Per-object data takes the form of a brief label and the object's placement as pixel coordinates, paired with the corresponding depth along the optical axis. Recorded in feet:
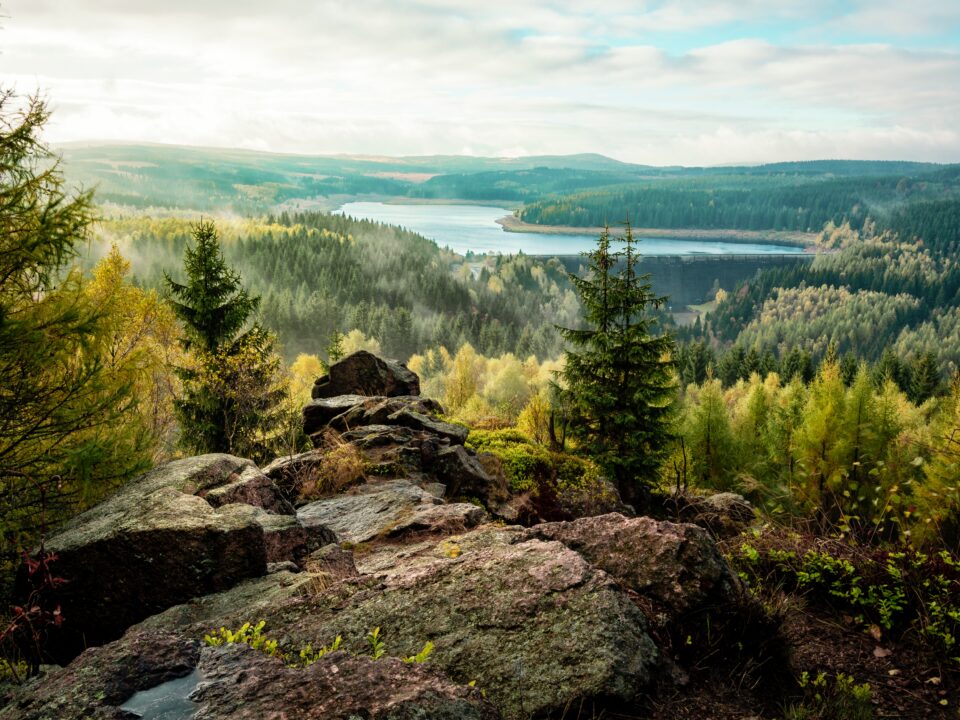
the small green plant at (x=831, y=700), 16.03
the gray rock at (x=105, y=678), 12.03
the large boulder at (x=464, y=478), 42.60
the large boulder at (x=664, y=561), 17.60
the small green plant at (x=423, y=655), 13.96
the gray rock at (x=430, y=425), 50.96
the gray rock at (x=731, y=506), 56.18
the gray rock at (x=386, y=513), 28.55
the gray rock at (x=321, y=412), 59.67
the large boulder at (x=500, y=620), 14.03
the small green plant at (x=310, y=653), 14.52
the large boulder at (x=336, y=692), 11.48
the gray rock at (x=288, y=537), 24.79
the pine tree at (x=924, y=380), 306.55
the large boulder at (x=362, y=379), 75.25
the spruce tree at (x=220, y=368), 79.97
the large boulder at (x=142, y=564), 21.16
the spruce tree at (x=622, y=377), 74.49
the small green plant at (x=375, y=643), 14.85
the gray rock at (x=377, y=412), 53.93
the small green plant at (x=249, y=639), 14.89
